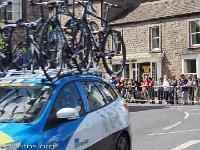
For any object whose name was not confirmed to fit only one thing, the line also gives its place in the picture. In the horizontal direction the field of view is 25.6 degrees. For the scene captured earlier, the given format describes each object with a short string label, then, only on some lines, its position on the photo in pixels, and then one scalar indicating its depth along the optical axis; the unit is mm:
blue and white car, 5090
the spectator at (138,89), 28294
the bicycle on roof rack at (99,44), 7836
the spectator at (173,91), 25797
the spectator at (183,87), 25256
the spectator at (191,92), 25328
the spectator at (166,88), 26312
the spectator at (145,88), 27625
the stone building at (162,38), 31953
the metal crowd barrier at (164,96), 25359
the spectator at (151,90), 27203
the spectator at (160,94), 26531
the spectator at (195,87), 25000
